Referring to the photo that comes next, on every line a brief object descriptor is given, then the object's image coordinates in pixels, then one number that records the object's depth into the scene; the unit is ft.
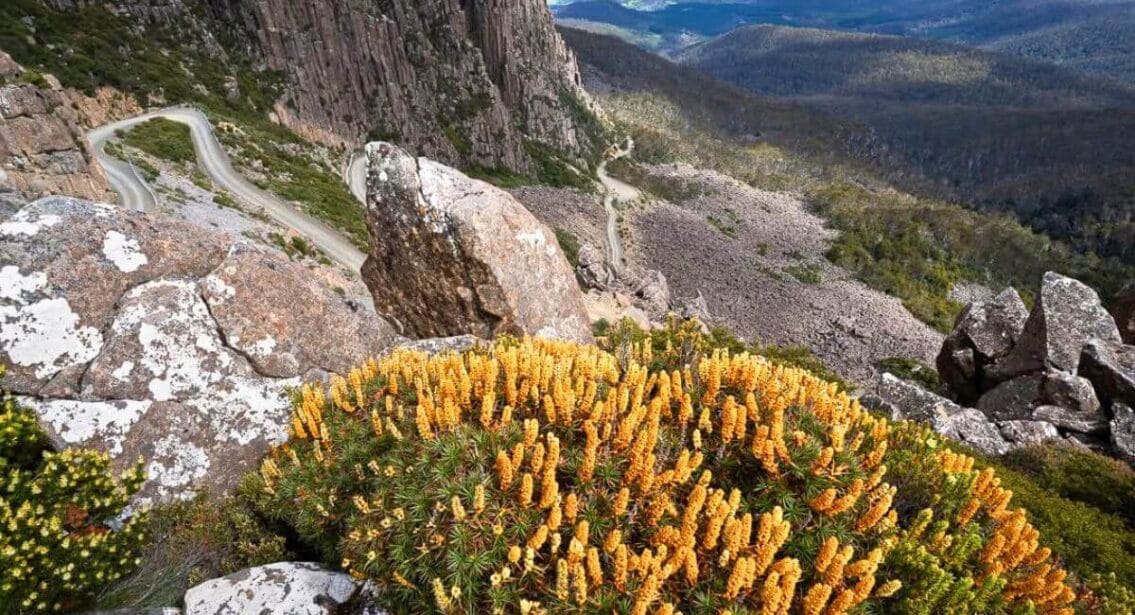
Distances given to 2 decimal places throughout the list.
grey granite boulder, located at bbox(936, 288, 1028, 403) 83.15
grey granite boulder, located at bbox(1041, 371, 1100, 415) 66.13
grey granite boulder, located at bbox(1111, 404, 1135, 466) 57.68
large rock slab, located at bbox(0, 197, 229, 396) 27.27
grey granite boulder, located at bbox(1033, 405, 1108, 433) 62.75
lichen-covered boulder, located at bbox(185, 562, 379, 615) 19.01
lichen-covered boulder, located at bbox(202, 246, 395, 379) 31.94
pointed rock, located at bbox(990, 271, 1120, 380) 71.63
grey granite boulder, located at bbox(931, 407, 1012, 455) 57.06
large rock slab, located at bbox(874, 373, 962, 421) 59.98
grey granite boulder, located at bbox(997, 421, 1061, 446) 59.31
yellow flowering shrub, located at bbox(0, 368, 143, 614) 17.60
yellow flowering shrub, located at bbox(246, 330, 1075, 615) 16.21
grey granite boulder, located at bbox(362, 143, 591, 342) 51.55
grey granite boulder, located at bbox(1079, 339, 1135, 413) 65.05
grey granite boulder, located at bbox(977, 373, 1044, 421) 70.74
